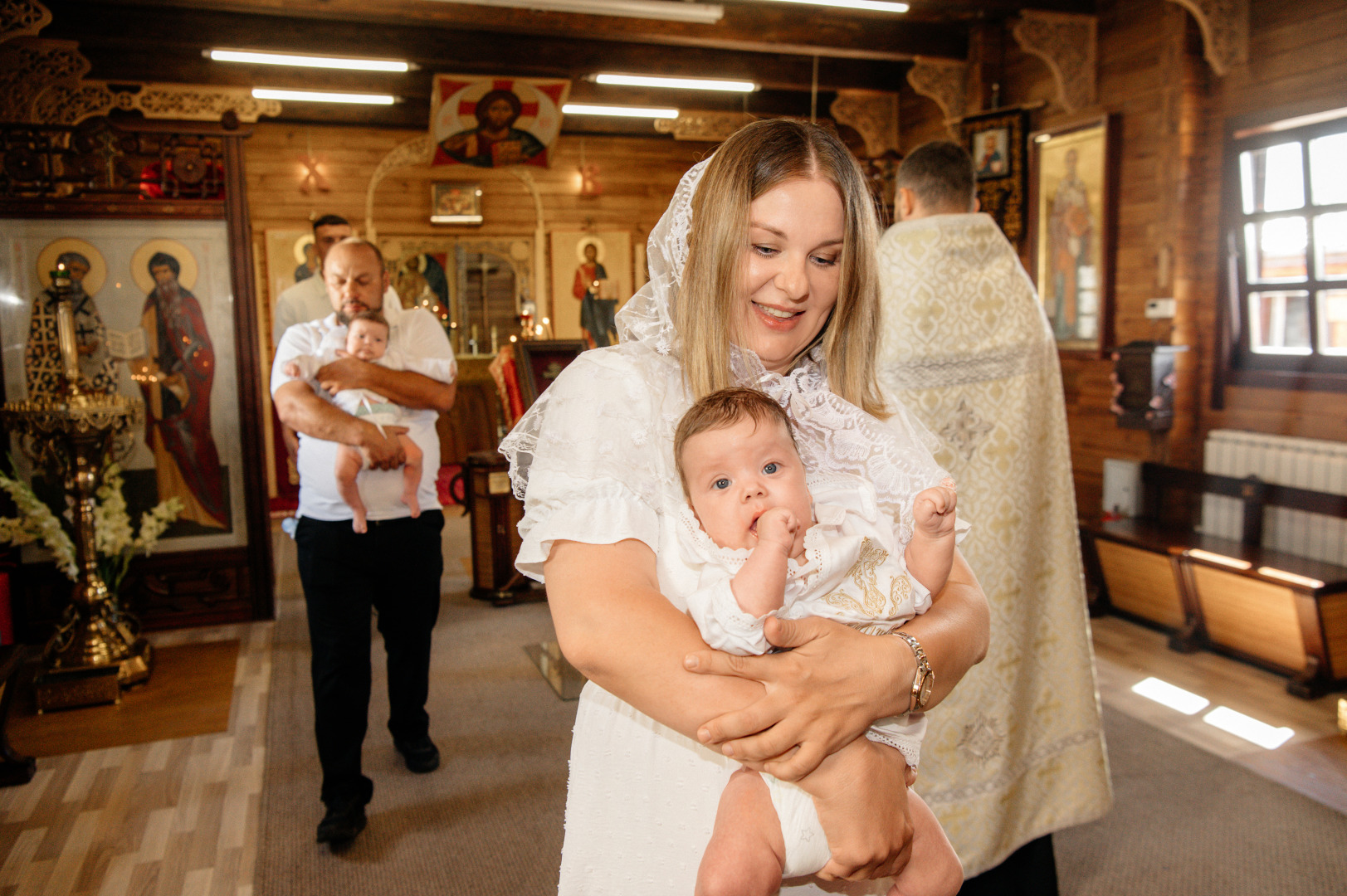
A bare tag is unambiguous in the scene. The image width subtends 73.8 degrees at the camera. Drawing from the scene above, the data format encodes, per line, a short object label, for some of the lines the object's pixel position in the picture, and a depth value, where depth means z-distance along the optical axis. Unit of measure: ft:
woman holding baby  3.31
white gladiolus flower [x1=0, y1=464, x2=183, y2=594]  14.35
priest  7.68
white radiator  15.11
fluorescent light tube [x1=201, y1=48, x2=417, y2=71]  22.53
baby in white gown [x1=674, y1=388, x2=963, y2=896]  3.44
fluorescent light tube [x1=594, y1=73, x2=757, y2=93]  25.35
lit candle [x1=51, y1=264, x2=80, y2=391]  13.71
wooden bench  13.17
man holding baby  9.22
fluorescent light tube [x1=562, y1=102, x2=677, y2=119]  28.22
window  15.98
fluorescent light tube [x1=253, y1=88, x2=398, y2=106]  25.96
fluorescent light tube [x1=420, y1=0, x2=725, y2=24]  17.94
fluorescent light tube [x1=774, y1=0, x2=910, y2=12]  18.58
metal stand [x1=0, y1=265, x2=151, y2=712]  13.34
